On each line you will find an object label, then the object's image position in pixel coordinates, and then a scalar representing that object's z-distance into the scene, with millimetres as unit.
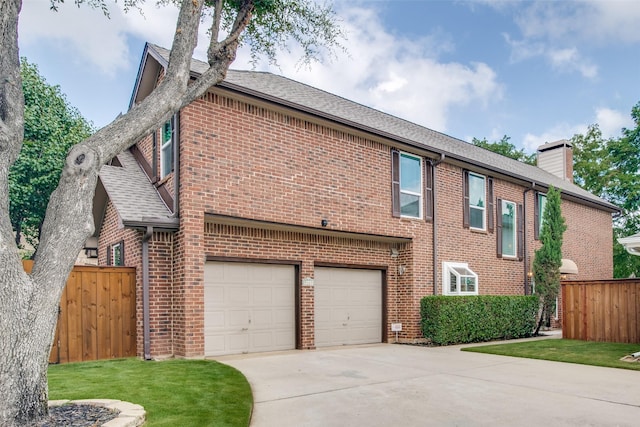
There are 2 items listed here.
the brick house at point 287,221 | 9148
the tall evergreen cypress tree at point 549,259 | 14539
